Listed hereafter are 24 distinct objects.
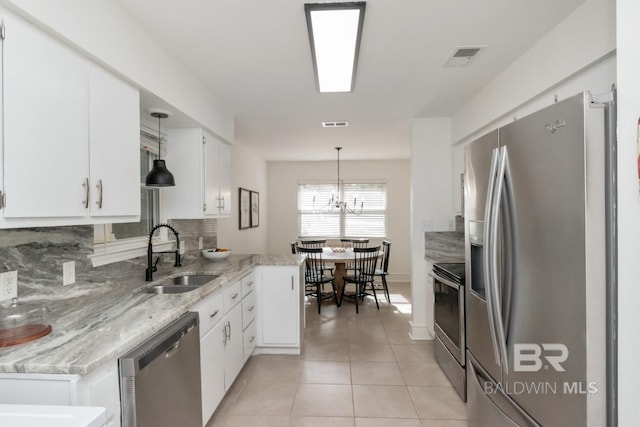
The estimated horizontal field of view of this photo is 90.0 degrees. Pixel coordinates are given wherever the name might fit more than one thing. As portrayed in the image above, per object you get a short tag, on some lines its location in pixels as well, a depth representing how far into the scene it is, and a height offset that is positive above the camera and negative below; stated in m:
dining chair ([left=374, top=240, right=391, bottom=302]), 4.89 -0.86
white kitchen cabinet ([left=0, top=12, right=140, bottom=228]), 1.13 +0.33
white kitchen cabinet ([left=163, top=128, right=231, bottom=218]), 2.73 +0.34
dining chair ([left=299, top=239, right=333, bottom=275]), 5.13 -0.55
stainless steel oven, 2.29 -0.87
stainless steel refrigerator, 1.06 -0.21
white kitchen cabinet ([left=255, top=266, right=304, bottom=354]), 3.10 -0.91
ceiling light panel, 1.64 +1.03
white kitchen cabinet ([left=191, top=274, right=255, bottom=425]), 1.96 -0.90
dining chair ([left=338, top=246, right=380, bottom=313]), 4.59 -0.88
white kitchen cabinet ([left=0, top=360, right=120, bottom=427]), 1.05 -0.58
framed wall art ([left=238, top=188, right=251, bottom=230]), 4.88 +0.07
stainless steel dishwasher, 1.24 -0.73
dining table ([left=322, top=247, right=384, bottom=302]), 4.56 -0.66
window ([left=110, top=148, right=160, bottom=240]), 2.34 +0.06
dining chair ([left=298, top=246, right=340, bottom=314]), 4.55 -0.84
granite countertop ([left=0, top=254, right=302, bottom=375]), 1.07 -0.48
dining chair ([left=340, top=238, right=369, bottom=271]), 5.48 -0.57
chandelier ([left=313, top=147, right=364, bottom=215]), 6.47 +0.13
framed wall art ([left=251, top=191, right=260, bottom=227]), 5.50 +0.07
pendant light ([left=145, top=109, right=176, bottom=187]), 2.22 +0.27
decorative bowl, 3.29 -0.42
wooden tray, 1.19 -0.46
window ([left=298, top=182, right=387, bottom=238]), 6.48 +0.01
